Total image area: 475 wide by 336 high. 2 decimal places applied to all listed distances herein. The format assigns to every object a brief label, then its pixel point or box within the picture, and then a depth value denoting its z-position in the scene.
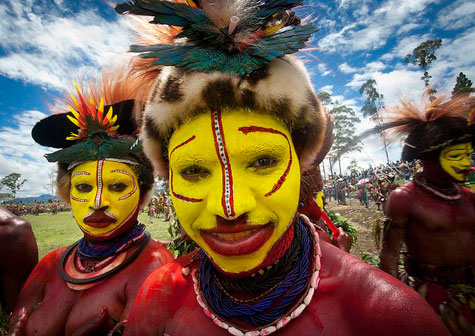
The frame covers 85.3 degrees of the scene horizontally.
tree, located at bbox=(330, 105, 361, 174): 30.09
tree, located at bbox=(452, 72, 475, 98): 27.11
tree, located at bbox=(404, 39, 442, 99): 28.50
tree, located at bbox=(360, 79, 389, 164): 42.78
